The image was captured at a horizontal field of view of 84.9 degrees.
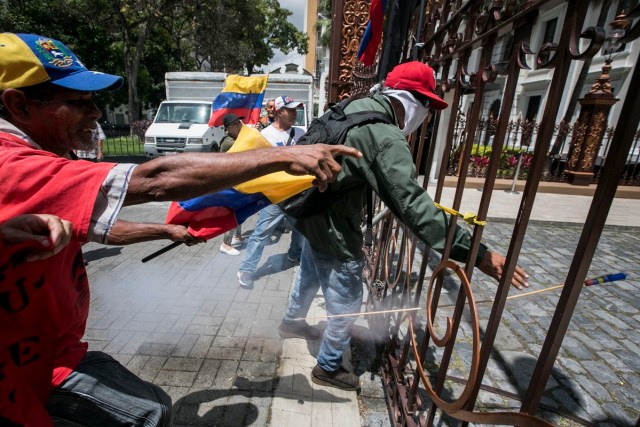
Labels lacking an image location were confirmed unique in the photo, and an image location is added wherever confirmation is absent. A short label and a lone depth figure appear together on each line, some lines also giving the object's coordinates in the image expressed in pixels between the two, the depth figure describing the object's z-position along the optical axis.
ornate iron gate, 0.92
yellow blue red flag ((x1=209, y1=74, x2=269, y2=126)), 6.47
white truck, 12.43
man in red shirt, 1.09
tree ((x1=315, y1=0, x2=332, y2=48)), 30.89
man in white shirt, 4.23
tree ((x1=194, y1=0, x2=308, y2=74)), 23.06
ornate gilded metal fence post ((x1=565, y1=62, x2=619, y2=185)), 10.40
